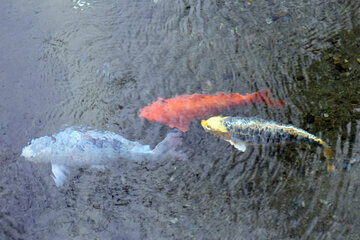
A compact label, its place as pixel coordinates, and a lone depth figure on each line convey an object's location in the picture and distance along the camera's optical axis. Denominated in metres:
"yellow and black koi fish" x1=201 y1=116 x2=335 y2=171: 4.11
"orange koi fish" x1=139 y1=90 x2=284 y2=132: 4.52
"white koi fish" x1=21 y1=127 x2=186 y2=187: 4.31
